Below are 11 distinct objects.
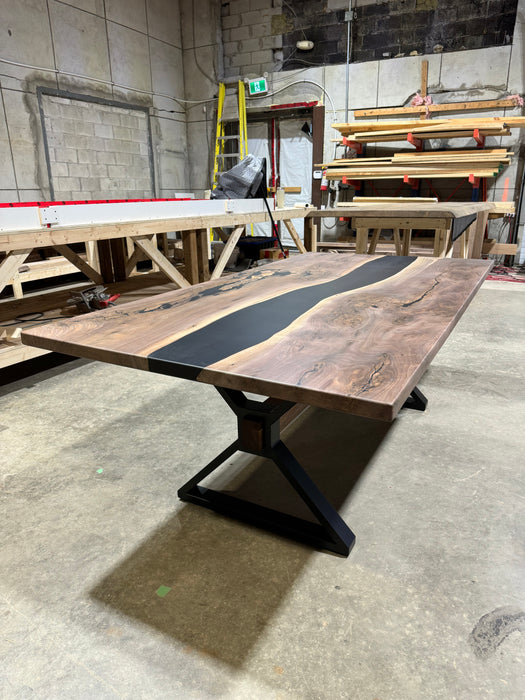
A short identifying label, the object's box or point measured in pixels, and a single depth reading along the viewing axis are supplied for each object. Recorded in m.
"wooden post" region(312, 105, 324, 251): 6.47
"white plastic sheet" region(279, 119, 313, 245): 6.78
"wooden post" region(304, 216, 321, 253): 4.75
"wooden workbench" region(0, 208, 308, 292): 2.27
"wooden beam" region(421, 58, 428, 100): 5.80
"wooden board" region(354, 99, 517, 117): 5.41
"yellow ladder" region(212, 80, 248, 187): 6.84
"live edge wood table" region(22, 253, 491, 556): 0.88
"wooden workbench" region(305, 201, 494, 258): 3.21
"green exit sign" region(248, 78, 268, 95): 6.65
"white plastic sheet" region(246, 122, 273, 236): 7.02
